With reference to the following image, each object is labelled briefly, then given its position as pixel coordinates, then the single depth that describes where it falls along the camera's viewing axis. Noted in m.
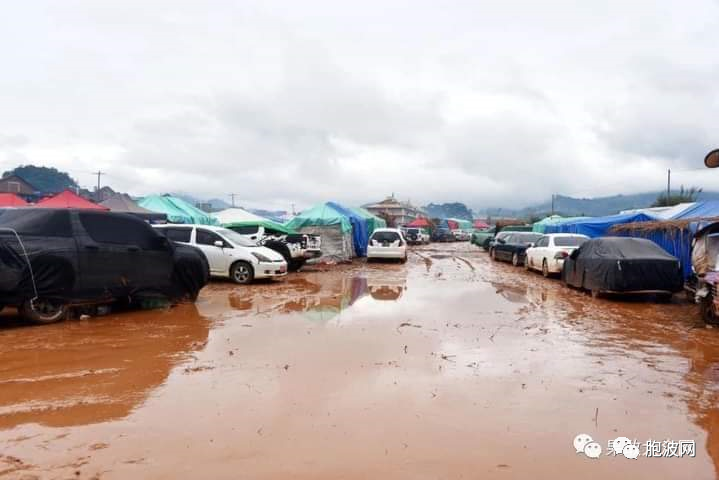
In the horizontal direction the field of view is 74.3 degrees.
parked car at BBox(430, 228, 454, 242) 55.12
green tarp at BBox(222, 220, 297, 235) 19.03
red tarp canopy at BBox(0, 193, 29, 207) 20.92
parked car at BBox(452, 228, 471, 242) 59.51
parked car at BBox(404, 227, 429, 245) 41.53
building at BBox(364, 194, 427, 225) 82.81
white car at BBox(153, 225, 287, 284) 13.56
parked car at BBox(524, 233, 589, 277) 15.70
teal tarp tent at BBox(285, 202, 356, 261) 22.39
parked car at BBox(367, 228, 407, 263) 21.86
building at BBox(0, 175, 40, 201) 55.25
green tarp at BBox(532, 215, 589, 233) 27.11
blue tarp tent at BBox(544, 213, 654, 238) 20.34
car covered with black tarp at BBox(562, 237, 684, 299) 11.04
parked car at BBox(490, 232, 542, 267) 21.53
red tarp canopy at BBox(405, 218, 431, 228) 53.55
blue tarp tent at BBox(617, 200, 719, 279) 13.67
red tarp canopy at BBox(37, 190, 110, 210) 19.25
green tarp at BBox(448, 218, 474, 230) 82.38
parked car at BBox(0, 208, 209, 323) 7.21
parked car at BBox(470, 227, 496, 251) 36.23
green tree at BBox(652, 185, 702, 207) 47.69
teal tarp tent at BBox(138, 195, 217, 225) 24.60
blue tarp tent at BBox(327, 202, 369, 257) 24.75
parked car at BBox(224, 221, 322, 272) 17.36
